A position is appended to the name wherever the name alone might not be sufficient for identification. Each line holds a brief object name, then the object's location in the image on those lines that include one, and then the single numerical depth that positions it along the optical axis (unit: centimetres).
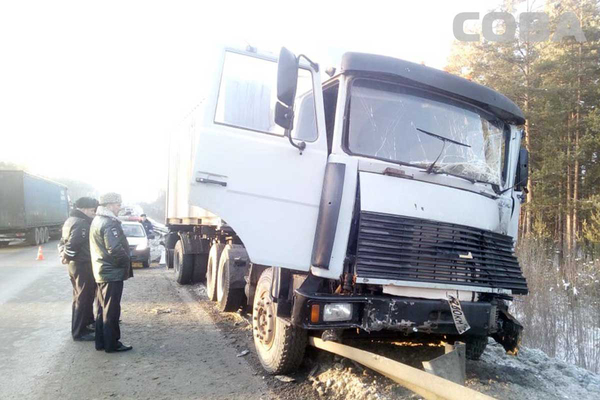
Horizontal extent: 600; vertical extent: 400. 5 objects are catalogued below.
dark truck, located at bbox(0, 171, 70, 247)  1856
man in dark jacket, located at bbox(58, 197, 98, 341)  538
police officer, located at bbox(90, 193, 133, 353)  497
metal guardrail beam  259
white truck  346
